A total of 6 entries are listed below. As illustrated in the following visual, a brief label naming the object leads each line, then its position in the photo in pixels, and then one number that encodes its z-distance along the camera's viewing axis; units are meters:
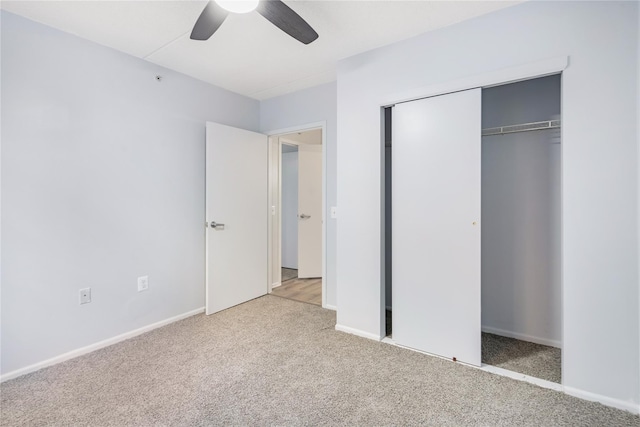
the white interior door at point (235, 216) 3.11
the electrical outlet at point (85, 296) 2.31
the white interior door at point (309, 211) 4.59
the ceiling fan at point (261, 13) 1.53
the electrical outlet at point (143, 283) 2.68
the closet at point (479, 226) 2.10
